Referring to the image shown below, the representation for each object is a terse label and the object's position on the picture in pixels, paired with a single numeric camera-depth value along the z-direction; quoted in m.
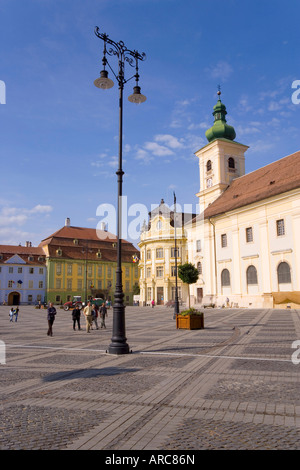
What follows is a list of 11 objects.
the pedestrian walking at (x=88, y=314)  18.33
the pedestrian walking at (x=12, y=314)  26.88
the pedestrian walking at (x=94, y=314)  19.44
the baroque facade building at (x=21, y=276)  74.06
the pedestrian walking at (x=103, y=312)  20.92
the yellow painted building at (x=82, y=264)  76.75
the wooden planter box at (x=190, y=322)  18.61
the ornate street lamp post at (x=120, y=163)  11.08
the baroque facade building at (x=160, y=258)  65.94
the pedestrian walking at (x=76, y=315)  19.55
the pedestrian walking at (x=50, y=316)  16.84
